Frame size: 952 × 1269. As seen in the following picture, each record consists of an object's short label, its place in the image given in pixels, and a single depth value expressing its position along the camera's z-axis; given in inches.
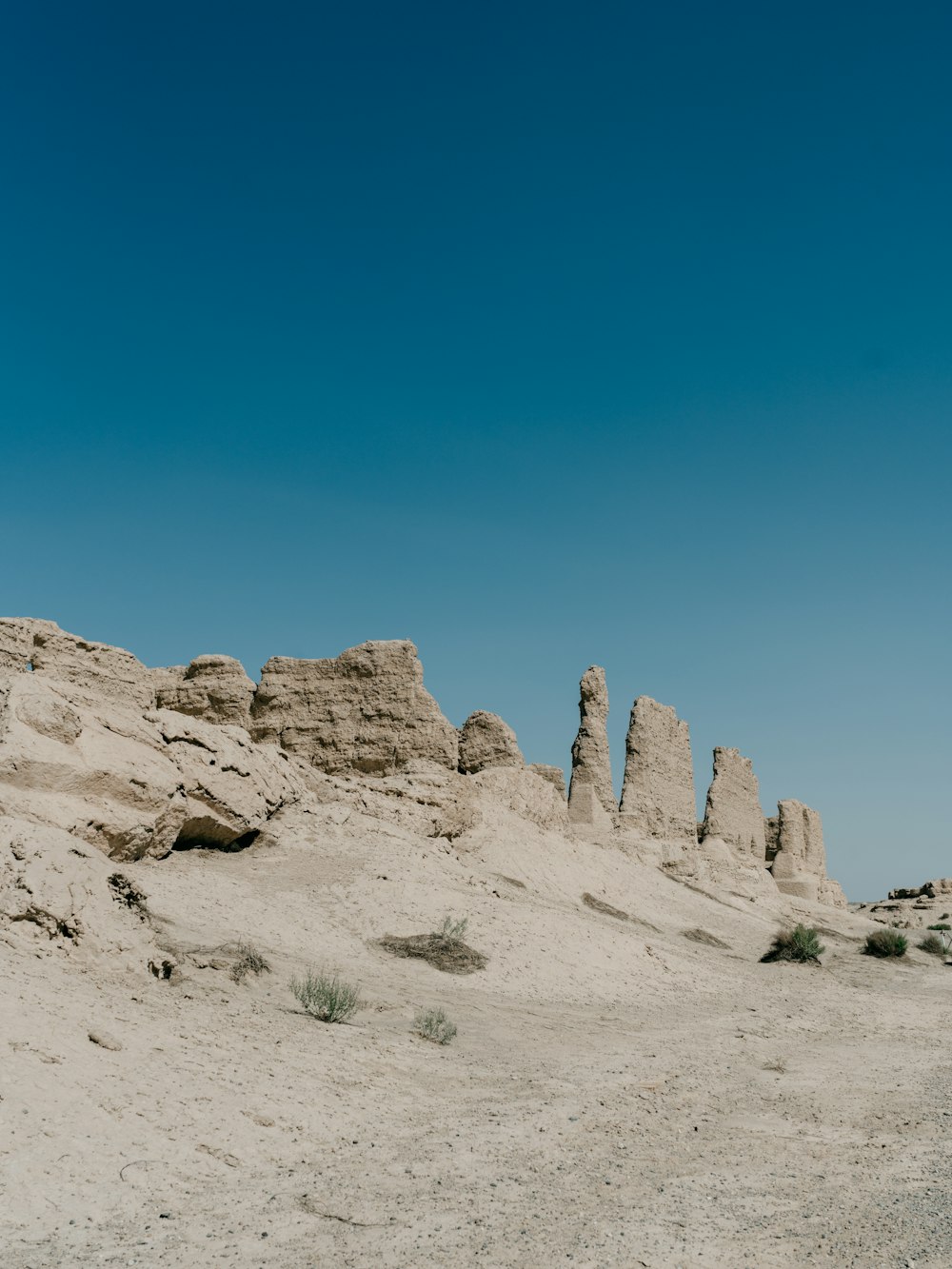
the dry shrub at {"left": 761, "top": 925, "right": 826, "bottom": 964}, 756.0
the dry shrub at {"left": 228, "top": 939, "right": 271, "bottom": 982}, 370.3
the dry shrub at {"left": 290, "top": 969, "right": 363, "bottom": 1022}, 348.5
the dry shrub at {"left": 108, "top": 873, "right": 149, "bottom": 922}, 352.5
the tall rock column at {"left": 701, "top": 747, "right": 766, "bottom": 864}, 1359.5
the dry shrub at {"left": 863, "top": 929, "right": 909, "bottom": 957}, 849.5
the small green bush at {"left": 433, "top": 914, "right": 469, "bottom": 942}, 535.2
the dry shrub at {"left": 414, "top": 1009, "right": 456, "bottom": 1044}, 365.1
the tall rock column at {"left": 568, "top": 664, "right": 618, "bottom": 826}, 1096.8
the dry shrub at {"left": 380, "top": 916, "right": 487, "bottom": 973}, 503.5
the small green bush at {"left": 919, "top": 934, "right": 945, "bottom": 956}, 928.9
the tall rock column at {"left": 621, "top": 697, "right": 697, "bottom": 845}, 1174.3
